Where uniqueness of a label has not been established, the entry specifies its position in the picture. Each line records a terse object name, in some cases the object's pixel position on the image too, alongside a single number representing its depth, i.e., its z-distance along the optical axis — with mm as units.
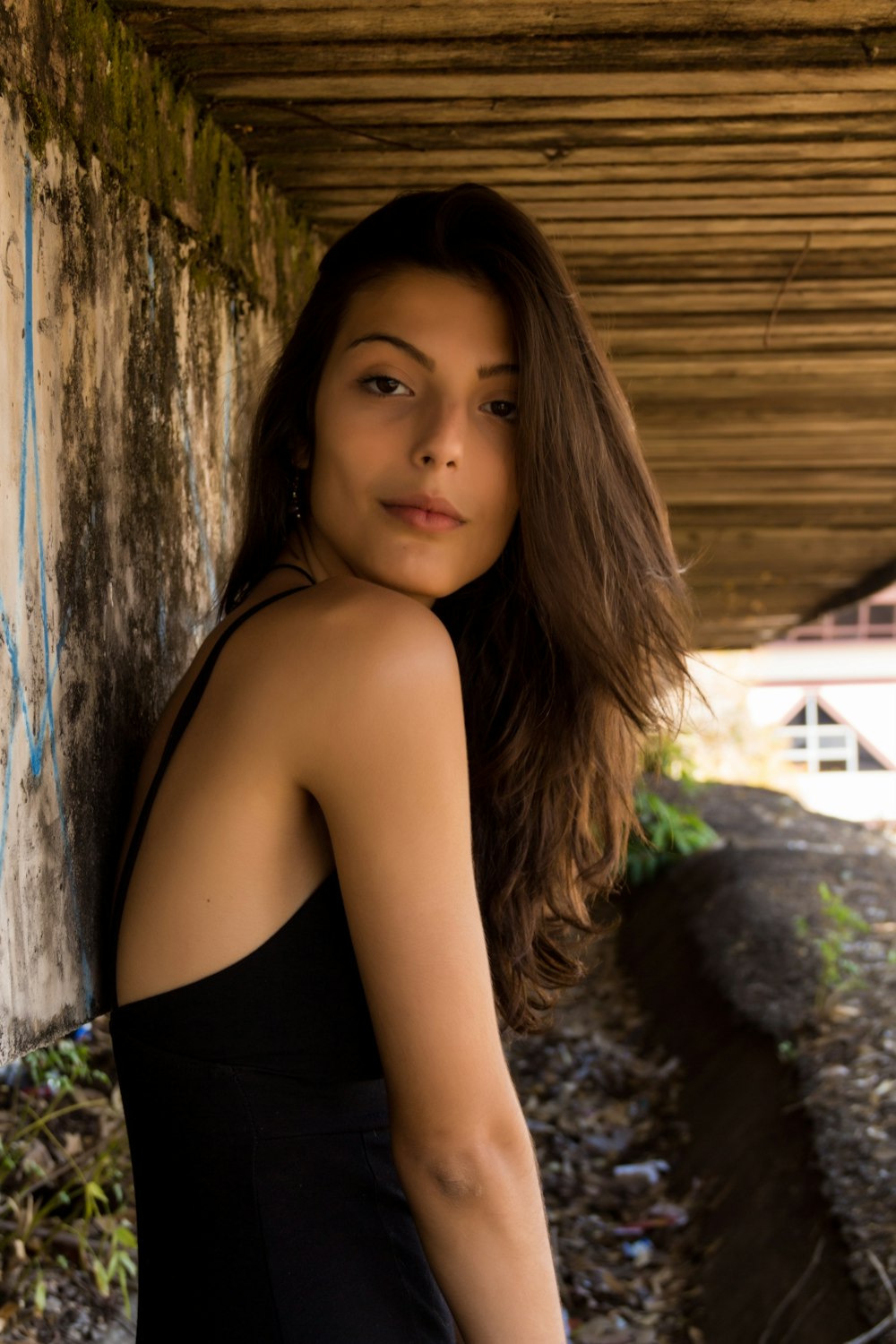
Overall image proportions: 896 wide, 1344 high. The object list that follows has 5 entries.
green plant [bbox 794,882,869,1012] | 6352
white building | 22547
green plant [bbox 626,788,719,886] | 10078
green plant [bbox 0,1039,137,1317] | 3723
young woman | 1603
